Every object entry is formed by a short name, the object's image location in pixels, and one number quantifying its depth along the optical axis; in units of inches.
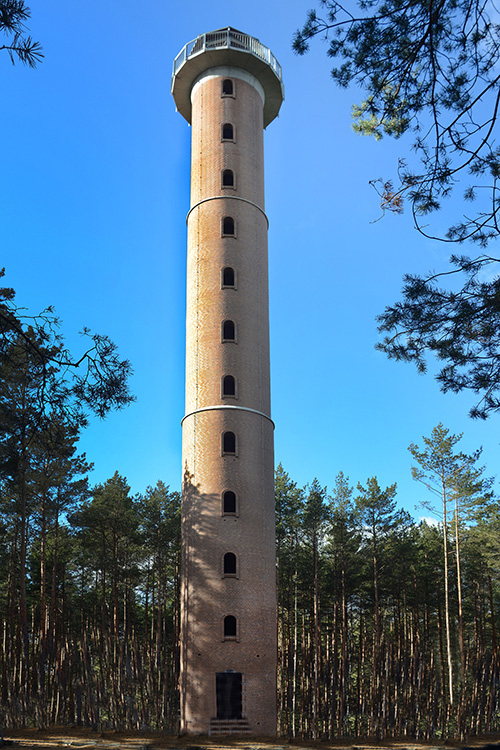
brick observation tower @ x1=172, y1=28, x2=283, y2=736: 798.5
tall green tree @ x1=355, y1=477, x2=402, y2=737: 1219.9
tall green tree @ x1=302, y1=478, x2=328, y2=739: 1144.8
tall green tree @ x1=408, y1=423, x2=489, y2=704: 1152.2
